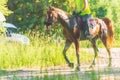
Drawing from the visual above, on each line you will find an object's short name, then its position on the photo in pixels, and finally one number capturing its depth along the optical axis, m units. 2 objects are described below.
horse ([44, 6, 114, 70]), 14.95
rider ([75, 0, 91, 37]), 15.09
